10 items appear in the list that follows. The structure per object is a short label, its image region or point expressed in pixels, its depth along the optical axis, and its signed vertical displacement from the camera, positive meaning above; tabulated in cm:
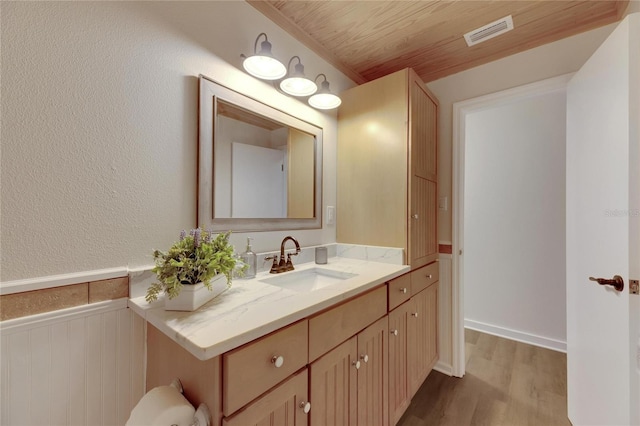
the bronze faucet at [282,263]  137 -27
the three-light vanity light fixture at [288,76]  125 +75
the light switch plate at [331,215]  185 -1
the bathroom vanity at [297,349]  67 -46
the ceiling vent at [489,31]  153 +117
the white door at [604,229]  101 -6
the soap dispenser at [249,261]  126 -24
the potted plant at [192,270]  81 -19
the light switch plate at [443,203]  203 +10
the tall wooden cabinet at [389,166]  160 +33
